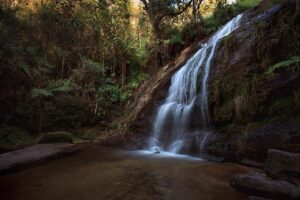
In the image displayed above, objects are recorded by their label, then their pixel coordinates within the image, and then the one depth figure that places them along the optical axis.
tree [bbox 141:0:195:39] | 14.22
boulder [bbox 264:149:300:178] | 4.04
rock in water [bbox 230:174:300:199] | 3.68
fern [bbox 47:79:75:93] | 11.36
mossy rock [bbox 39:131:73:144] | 8.40
